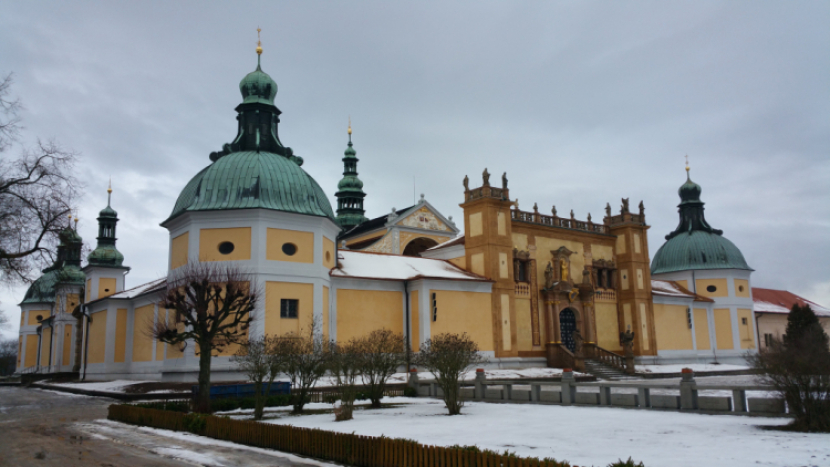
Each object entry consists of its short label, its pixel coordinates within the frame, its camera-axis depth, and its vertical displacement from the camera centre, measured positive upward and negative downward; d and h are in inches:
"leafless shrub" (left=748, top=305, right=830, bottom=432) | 555.2 -33.4
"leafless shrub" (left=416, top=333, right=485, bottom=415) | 805.9 -22.6
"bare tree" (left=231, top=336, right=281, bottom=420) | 780.6 -23.5
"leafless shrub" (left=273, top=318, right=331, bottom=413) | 850.8 -20.4
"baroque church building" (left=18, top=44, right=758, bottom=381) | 1284.4 +173.6
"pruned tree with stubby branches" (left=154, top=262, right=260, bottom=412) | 829.8 +51.6
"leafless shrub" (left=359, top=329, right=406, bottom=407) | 910.4 -22.2
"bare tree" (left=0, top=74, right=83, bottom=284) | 772.6 +163.8
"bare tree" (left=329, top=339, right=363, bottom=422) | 737.0 -27.7
